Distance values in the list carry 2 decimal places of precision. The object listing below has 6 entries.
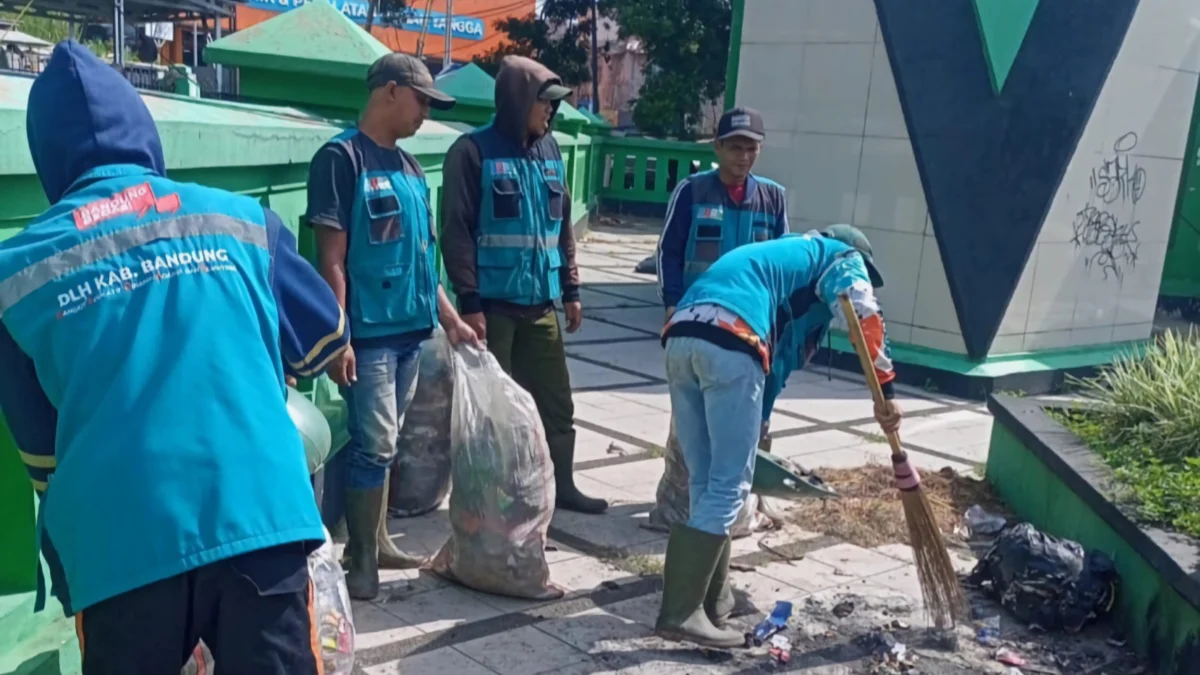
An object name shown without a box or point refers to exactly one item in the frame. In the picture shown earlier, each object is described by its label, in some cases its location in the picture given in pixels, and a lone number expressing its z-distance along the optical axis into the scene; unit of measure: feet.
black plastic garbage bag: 14.21
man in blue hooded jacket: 6.53
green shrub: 14.47
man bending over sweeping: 12.35
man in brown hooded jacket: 15.81
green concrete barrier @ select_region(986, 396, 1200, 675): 12.84
